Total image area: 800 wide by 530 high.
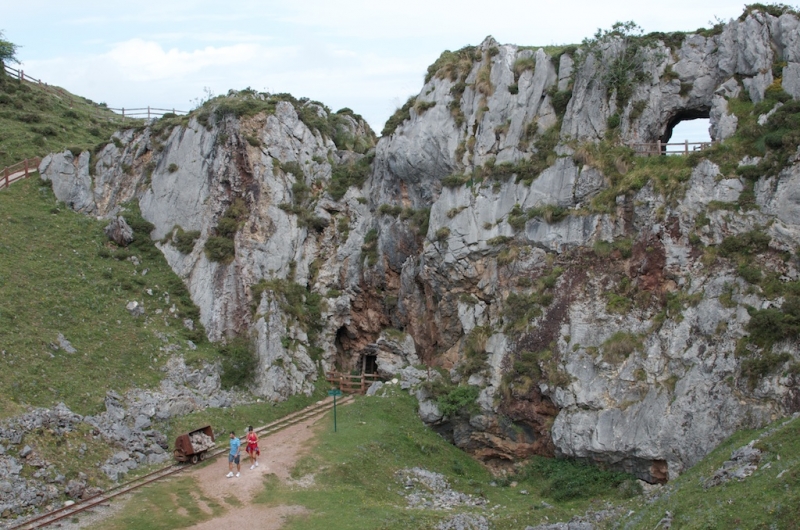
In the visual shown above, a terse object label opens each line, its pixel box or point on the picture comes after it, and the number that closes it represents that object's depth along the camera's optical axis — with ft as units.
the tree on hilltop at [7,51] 221.05
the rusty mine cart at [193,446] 98.02
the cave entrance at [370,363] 143.54
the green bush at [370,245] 138.92
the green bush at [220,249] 136.26
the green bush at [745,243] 96.99
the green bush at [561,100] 122.62
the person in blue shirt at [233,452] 94.58
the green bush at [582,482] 95.45
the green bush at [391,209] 137.28
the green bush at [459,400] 110.52
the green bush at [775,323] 88.33
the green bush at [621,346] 101.65
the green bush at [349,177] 147.84
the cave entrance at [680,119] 119.65
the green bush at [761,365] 87.76
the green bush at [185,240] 141.18
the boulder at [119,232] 143.13
